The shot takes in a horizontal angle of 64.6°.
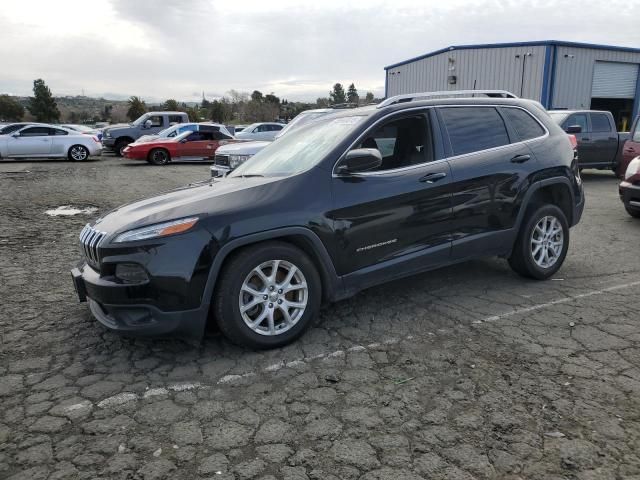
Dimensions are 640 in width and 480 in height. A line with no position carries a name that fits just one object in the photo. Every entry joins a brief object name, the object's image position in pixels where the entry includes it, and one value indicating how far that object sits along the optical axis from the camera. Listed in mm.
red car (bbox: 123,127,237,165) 18594
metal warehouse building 21812
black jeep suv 3334
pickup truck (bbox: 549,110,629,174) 13133
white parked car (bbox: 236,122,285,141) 21953
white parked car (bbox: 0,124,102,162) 19156
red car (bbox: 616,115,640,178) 9805
